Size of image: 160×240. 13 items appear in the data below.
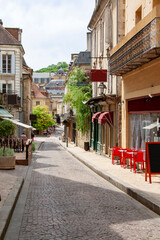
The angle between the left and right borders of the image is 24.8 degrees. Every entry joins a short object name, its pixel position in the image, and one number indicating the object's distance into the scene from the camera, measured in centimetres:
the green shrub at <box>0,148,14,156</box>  1414
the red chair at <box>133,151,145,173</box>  1313
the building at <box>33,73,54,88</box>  18150
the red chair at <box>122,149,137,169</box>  1356
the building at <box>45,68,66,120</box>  14612
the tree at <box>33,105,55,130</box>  7431
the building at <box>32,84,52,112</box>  10050
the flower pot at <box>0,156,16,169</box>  1401
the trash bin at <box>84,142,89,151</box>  3006
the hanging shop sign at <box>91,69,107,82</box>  2019
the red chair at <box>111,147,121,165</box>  1606
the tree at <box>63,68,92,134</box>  3100
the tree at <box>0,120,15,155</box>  1684
